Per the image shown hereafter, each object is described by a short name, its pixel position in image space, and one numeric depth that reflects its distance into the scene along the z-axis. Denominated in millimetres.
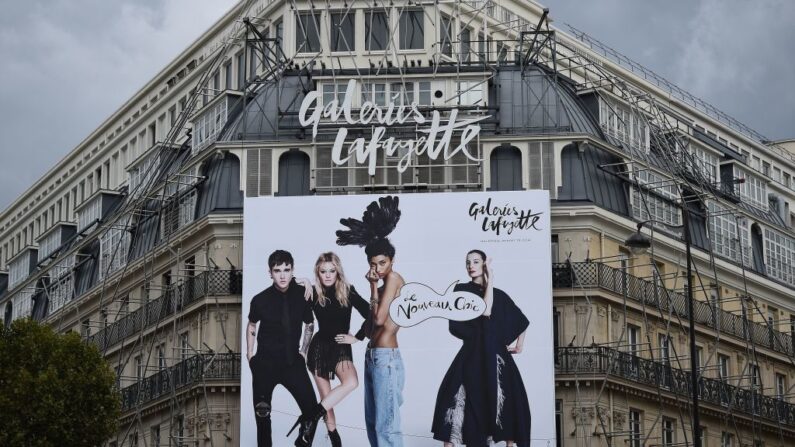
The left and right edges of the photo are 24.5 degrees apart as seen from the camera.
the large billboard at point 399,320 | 67562
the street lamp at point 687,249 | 52438
